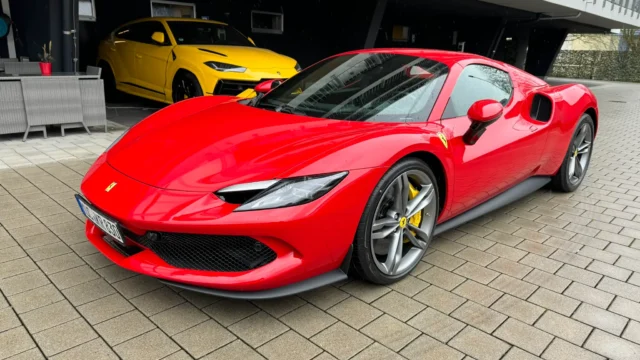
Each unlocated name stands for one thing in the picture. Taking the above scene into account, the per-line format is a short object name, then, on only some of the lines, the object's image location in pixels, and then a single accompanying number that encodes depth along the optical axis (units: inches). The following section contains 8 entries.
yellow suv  258.2
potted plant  222.6
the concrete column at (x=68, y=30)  249.4
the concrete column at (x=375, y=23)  454.3
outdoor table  210.2
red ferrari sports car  80.4
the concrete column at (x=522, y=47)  843.4
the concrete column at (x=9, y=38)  335.9
